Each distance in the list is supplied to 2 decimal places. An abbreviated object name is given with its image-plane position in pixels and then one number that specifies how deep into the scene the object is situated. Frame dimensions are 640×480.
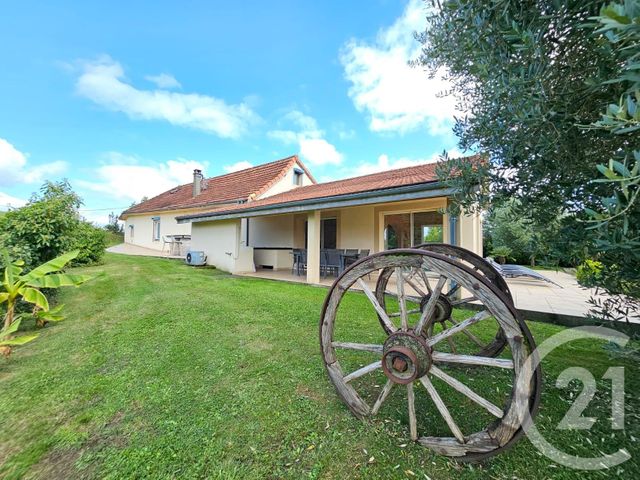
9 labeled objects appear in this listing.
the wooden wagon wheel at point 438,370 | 1.63
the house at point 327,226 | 7.05
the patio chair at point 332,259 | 10.54
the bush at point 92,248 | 12.10
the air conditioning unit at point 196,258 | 13.46
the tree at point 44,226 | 5.89
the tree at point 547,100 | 1.71
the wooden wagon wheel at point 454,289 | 2.99
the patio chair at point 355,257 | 10.09
